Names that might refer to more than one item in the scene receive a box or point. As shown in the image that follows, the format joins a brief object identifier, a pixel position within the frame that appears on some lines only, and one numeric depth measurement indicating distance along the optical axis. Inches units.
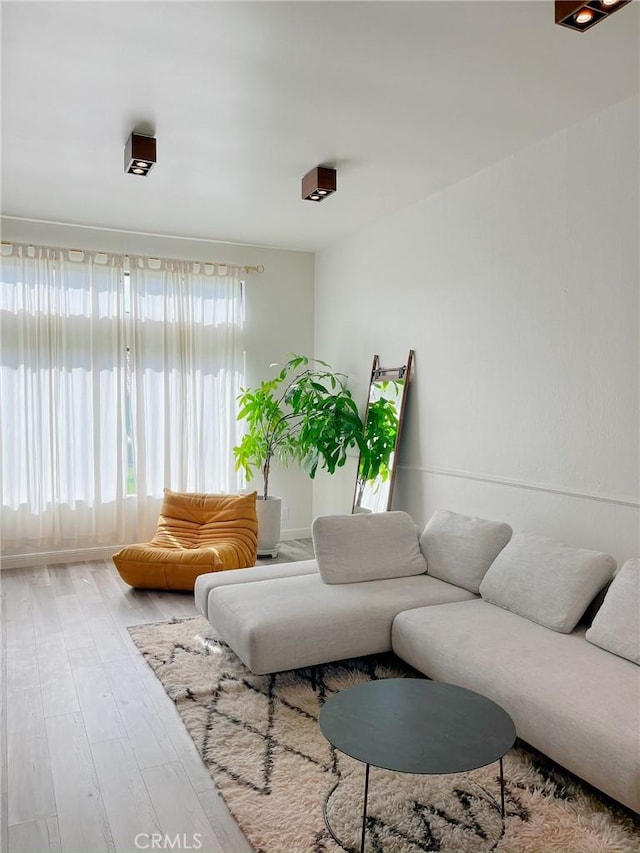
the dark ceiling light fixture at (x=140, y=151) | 132.1
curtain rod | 231.3
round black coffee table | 74.2
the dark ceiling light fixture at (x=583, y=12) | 79.8
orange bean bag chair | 173.5
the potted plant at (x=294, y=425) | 201.5
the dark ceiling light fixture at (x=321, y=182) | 152.9
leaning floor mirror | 191.2
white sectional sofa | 88.1
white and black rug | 80.4
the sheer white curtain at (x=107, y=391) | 202.4
